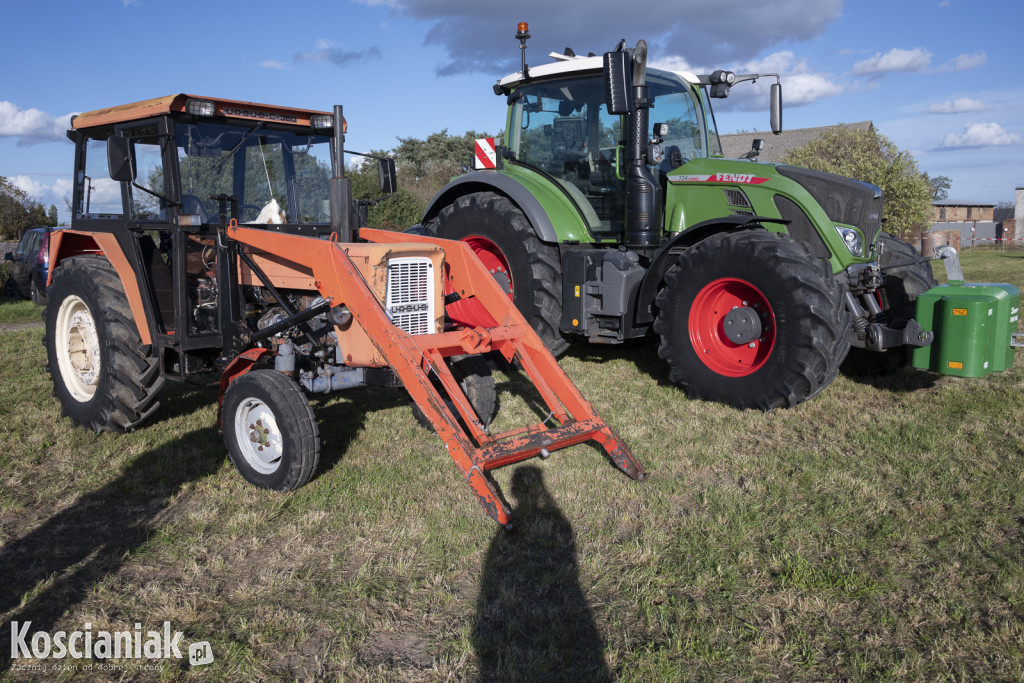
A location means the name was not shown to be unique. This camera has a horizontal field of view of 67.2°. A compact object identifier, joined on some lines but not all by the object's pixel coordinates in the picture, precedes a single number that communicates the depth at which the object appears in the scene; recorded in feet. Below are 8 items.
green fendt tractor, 17.02
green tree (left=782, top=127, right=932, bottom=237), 80.02
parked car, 42.09
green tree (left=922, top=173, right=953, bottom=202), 191.34
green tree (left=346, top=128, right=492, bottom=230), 75.66
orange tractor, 13.85
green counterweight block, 16.38
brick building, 169.48
